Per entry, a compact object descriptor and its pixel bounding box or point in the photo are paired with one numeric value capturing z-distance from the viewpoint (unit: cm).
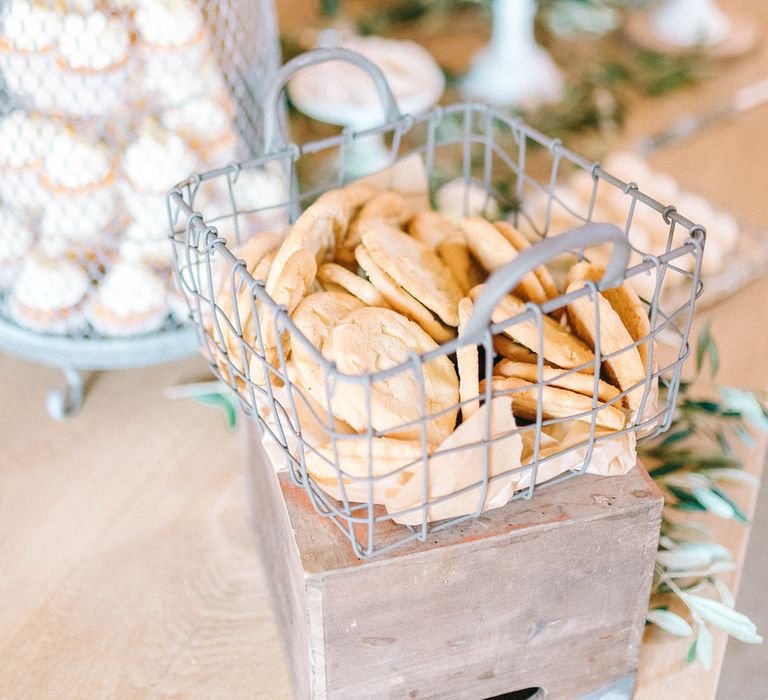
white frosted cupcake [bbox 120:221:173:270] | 70
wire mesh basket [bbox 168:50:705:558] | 39
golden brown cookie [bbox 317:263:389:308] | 47
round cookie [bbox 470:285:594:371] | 41
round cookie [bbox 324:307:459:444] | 39
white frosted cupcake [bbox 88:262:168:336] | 69
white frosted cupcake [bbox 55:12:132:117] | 64
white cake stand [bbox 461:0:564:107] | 118
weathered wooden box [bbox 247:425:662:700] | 43
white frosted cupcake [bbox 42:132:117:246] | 66
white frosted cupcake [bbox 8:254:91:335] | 68
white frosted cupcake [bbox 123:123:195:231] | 67
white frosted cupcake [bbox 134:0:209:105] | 67
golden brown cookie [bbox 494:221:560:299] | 49
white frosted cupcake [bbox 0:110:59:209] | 66
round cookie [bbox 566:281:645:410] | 43
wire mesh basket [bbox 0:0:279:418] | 65
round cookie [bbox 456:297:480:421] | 41
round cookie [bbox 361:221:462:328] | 46
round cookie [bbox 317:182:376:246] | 52
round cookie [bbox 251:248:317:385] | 44
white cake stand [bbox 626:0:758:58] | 131
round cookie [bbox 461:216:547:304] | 50
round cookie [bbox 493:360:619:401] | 42
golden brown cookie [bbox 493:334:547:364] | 45
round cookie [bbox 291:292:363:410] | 41
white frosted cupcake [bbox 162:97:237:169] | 70
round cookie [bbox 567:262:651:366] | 46
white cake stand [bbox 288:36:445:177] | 91
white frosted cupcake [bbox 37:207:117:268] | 68
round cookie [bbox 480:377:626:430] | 41
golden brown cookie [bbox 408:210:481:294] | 52
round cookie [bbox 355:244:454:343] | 46
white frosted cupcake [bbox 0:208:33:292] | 69
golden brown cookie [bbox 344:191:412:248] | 53
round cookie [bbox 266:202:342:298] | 46
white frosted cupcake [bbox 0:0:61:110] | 64
